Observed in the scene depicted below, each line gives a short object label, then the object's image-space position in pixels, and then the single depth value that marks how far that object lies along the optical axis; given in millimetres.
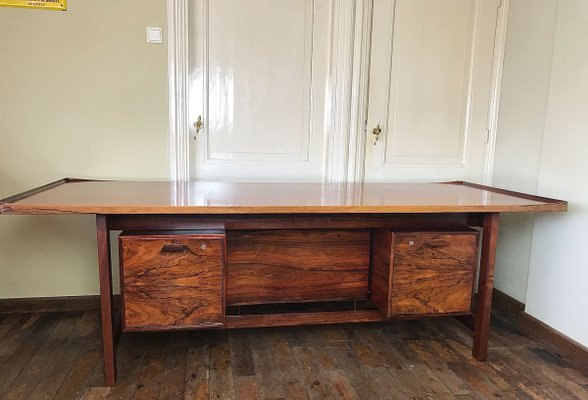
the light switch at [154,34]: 2166
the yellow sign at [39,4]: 2064
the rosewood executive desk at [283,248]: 1622
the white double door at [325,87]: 2271
